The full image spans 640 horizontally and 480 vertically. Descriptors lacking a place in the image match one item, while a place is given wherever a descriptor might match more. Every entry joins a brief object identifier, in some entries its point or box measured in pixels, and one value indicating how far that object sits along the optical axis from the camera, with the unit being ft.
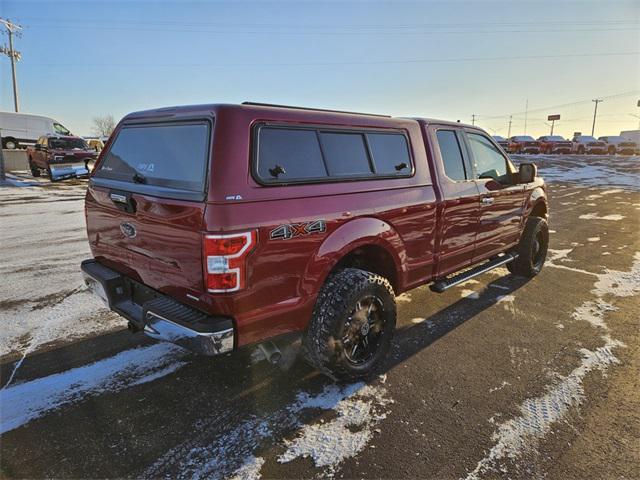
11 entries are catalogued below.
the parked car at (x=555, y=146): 125.70
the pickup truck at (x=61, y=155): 54.49
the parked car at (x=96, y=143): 109.23
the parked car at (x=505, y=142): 116.15
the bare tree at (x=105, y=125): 314.96
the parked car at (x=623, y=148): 130.41
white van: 95.07
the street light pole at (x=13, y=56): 118.32
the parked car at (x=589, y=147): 127.24
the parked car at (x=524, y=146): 123.65
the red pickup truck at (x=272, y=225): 7.65
